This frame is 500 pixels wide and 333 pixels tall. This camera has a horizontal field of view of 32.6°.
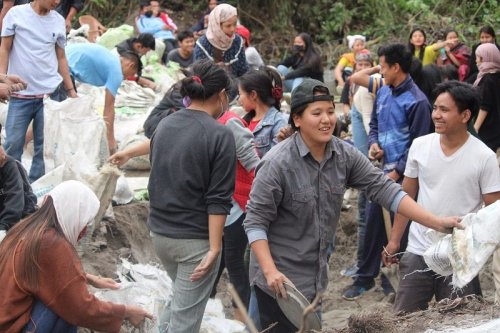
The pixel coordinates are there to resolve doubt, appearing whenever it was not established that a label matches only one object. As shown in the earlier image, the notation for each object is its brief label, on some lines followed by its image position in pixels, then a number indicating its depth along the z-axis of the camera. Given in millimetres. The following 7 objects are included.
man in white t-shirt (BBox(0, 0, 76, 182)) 7254
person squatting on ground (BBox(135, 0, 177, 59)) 14203
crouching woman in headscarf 3664
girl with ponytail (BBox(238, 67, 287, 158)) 5730
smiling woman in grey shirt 4180
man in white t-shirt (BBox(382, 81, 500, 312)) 4691
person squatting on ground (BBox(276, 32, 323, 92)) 11023
